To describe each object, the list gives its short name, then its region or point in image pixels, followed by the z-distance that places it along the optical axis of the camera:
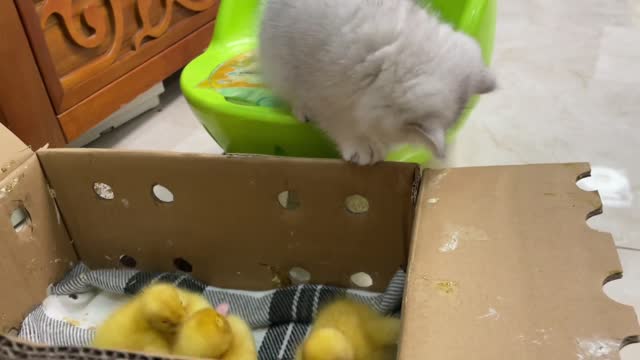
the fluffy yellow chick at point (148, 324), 0.81
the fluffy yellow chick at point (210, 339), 0.74
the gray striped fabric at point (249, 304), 0.88
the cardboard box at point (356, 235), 0.55
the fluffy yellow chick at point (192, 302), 0.85
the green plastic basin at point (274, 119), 0.95
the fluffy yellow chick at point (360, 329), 0.78
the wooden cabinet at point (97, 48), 1.24
